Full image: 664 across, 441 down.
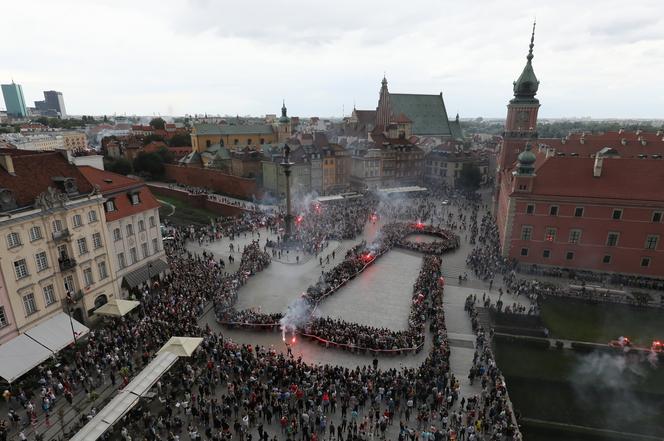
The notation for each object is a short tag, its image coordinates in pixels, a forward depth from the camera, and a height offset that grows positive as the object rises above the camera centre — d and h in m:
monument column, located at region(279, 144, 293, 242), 42.43 -11.13
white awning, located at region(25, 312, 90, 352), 23.47 -13.05
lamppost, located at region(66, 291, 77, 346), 23.35 -12.37
